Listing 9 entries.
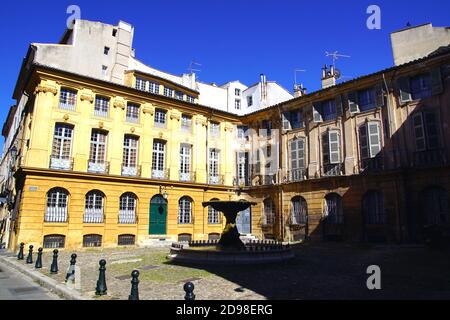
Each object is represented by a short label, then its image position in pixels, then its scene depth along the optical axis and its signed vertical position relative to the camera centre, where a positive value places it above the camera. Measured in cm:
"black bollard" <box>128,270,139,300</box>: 644 -127
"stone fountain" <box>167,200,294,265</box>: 1193 -112
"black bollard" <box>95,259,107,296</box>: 749 -139
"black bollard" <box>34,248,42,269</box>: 1183 -144
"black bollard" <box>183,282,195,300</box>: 519 -108
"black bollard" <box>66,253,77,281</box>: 877 -126
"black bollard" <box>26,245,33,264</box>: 1340 -151
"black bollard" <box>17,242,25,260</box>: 1469 -144
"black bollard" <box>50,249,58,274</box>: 1066 -145
